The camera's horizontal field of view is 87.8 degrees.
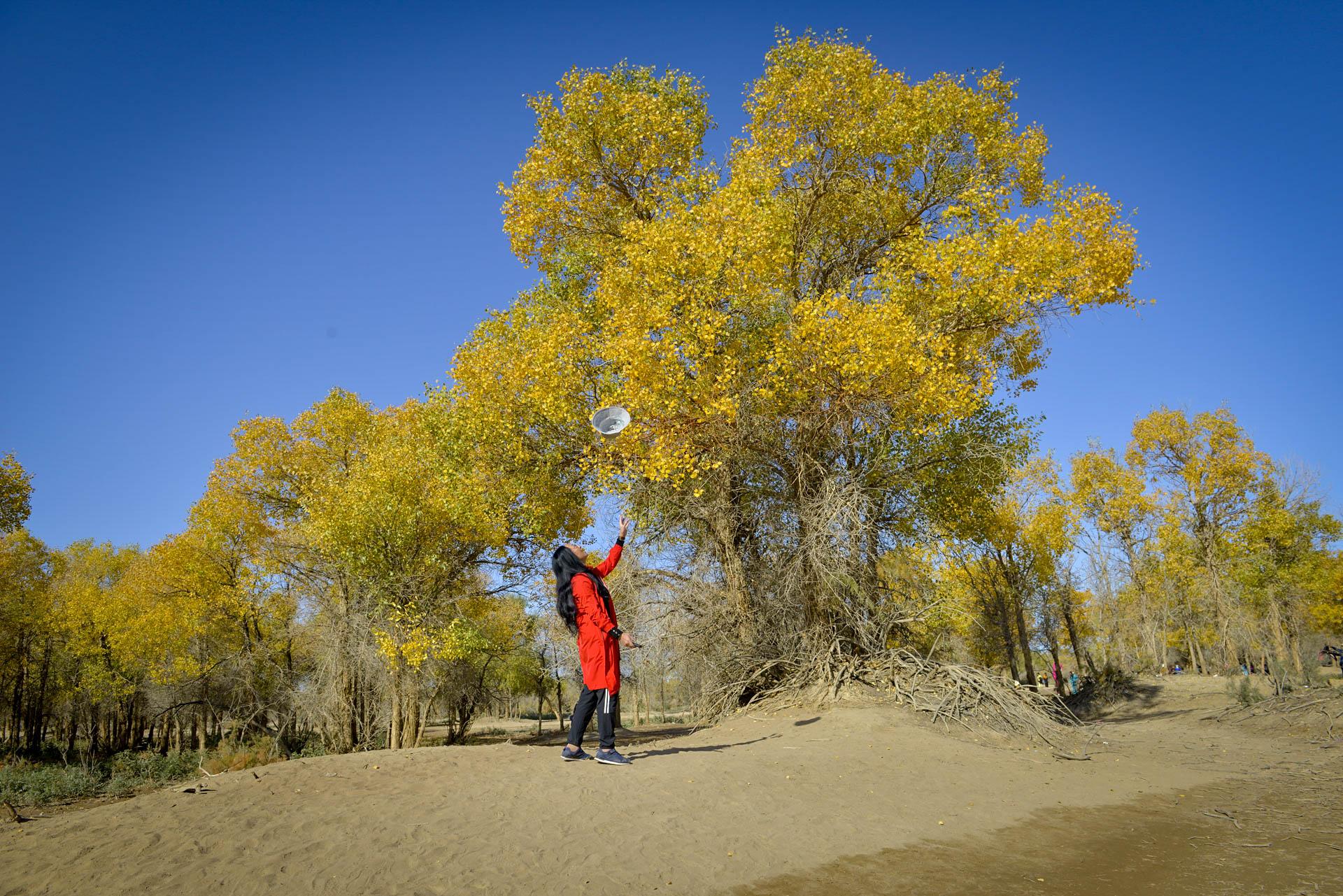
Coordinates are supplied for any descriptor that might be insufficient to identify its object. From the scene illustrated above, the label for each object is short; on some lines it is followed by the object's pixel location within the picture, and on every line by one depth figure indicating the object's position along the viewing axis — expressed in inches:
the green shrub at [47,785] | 528.4
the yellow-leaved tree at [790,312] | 459.8
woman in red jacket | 292.0
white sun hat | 404.2
